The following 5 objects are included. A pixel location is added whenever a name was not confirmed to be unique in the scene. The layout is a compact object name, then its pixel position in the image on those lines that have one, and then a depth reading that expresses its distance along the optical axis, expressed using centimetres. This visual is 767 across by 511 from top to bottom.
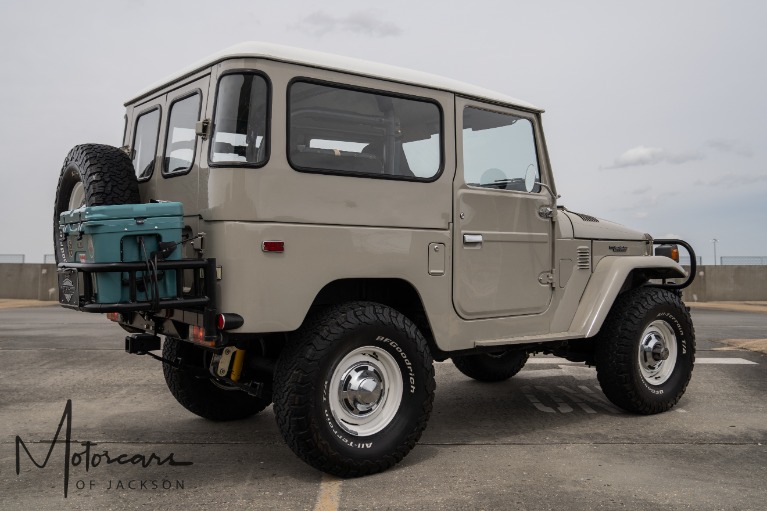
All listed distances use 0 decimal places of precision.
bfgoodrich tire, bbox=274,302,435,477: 436
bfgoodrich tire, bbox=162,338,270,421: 594
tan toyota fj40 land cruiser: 428
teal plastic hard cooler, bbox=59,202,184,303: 418
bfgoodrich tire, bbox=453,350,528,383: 769
